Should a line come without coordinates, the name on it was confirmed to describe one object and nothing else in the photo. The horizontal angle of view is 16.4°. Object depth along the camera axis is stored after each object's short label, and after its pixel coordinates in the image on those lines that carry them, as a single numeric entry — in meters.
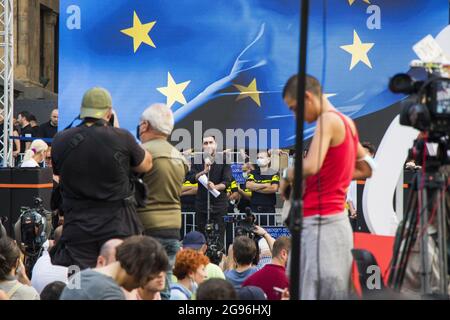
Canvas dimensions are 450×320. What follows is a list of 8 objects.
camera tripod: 7.46
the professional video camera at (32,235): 14.84
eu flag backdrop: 20.60
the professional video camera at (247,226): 17.17
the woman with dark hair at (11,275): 9.60
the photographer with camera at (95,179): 9.36
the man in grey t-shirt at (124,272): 7.64
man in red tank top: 7.95
